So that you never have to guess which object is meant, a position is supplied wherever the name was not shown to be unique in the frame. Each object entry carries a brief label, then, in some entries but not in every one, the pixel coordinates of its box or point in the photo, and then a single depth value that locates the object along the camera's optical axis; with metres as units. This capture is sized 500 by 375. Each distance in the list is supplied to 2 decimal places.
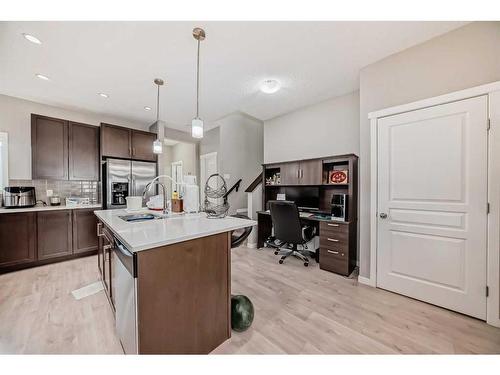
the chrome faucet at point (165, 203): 2.15
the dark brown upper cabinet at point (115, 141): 3.53
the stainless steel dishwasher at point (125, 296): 1.03
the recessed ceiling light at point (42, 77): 2.49
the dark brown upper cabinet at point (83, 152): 3.33
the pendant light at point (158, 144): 2.61
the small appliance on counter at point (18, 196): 2.76
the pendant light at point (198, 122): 1.80
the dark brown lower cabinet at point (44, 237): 2.60
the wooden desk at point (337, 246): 2.58
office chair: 2.78
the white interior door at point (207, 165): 5.31
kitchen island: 1.03
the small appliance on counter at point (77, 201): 3.37
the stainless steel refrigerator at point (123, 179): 3.52
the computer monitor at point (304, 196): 3.32
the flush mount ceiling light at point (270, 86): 2.69
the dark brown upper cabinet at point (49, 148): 3.03
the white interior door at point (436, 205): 1.73
